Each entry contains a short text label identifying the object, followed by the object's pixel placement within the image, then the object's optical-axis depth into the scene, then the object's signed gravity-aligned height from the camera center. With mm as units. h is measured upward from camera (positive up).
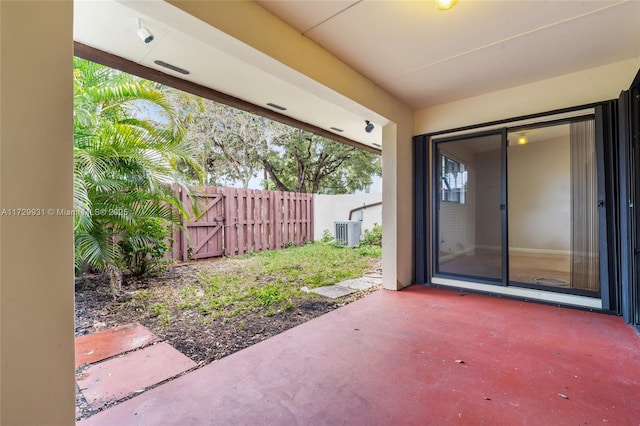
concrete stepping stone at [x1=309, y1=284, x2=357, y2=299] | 3682 -1014
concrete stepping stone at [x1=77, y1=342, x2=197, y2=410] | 1688 -1042
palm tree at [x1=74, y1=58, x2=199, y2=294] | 2830 +661
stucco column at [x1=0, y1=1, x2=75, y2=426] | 1062 +0
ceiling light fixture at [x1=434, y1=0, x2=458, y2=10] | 2012 +1528
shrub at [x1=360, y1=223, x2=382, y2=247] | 8017 -598
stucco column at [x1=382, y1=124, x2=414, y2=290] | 3914 +139
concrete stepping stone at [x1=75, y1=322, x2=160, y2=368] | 2127 -1030
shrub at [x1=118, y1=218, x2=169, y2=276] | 3807 -423
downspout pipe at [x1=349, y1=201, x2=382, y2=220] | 8427 +283
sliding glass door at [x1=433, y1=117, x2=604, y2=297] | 3117 +101
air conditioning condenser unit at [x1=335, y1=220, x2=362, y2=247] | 7672 -454
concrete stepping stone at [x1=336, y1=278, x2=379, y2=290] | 4078 -1009
